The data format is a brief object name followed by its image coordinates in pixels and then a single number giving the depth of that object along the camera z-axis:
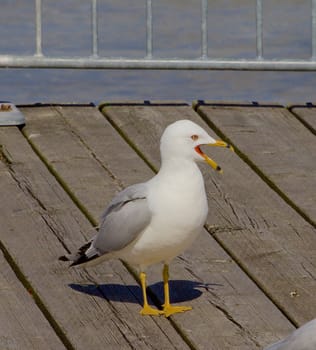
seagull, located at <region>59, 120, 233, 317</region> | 7.65
